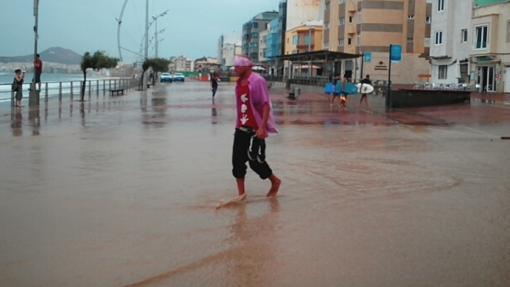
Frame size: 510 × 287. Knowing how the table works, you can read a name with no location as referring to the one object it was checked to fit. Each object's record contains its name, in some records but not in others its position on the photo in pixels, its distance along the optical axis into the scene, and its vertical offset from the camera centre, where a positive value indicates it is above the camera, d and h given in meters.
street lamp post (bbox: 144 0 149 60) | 70.06 +5.34
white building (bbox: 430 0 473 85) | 56.91 +4.84
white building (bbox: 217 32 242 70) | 195.62 +11.15
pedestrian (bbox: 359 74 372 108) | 31.14 -0.09
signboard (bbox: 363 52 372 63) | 73.10 +4.02
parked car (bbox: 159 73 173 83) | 90.16 +1.27
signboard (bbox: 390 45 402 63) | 29.92 +1.88
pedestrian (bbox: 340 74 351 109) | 29.44 -0.03
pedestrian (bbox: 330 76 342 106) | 30.14 +0.19
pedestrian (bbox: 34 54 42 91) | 27.47 +0.62
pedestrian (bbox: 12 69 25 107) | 25.70 -0.13
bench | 40.46 -0.31
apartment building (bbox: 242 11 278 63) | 179.81 +16.26
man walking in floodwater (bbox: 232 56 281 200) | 7.50 -0.33
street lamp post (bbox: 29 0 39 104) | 26.99 +2.24
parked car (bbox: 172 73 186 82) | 96.53 +1.41
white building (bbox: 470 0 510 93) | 50.75 +4.03
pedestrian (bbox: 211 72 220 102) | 37.62 +0.45
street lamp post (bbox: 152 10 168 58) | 95.86 +5.89
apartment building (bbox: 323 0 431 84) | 78.69 +6.98
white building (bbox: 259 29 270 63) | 162.12 +11.14
